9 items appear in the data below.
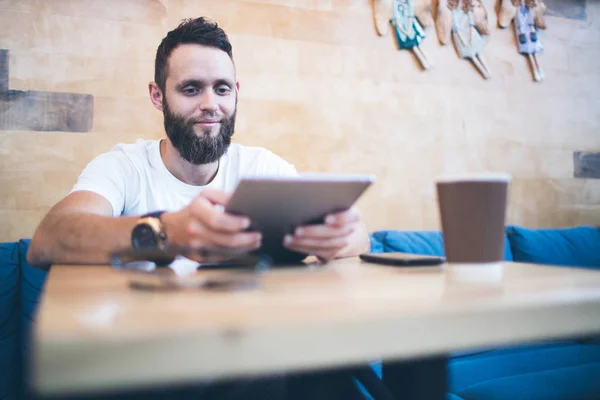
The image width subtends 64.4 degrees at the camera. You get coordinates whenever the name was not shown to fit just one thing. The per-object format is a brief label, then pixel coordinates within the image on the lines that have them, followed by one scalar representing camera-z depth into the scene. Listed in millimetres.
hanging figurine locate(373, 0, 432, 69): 2166
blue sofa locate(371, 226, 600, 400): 1199
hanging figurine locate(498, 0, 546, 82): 2377
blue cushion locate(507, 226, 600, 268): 2035
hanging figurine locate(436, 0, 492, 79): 2262
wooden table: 299
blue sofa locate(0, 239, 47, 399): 1416
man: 771
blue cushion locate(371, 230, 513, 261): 1831
